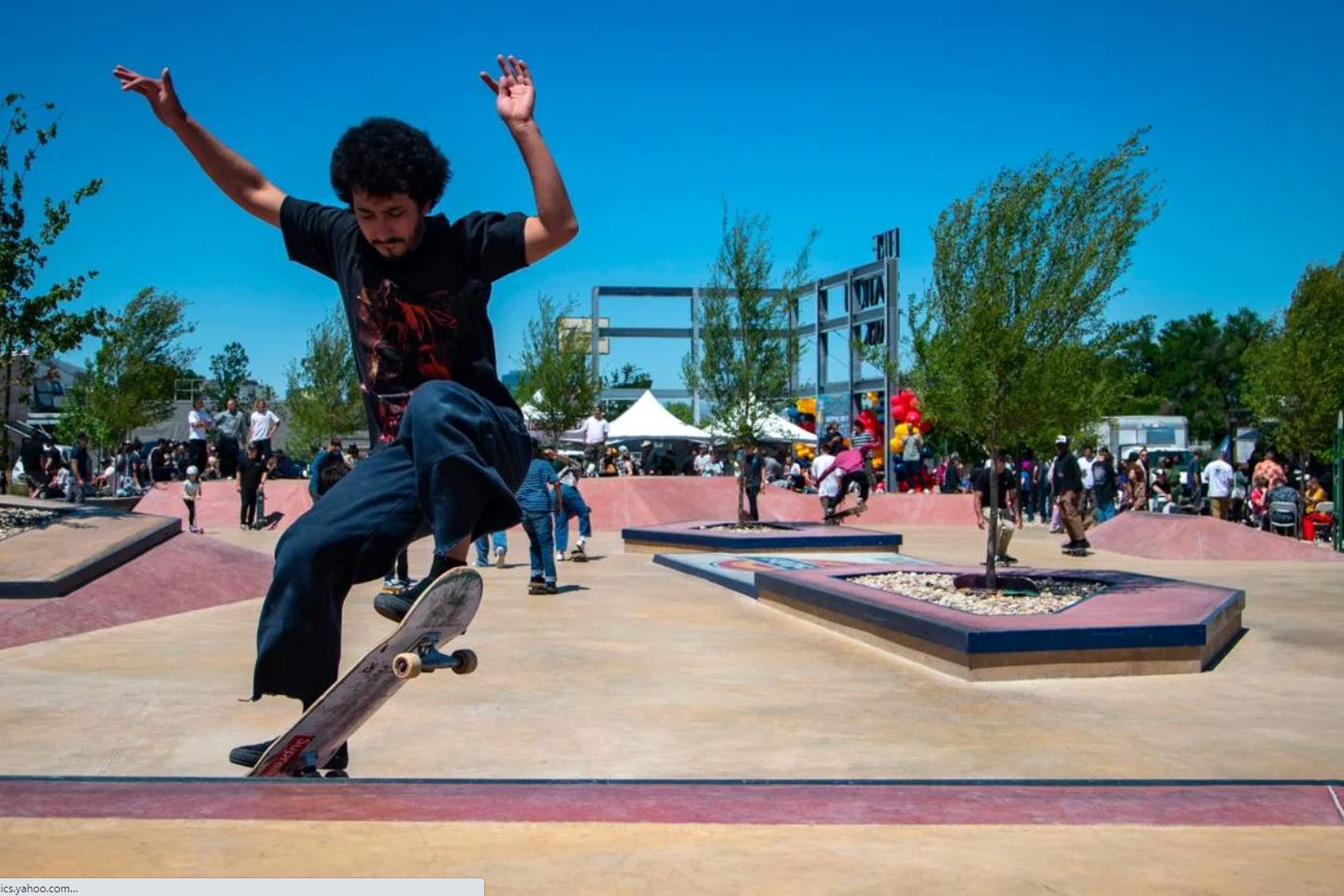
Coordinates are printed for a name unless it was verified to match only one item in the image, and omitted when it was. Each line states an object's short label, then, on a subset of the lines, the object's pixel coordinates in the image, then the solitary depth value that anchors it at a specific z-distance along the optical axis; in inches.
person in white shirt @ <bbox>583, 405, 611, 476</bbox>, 1064.8
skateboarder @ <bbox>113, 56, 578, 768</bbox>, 131.8
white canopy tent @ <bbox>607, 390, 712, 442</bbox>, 1328.7
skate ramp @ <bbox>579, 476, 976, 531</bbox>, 957.2
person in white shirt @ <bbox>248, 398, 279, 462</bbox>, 822.0
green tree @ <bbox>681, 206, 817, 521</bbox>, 883.4
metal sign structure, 1472.7
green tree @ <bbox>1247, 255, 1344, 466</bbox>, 855.7
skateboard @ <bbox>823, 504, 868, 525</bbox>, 866.1
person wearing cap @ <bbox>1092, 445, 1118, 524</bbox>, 908.0
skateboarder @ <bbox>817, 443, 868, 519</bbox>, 859.4
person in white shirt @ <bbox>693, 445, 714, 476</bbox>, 1314.0
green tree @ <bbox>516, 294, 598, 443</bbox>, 1547.7
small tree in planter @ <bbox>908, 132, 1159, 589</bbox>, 424.2
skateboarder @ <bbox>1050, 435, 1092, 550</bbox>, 671.1
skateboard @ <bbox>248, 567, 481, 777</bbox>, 129.6
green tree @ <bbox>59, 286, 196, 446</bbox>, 1294.3
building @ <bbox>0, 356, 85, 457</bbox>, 1533.0
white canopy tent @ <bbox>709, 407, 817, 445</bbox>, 902.3
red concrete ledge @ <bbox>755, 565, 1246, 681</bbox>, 298.2
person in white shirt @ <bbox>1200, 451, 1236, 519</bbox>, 867.3
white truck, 1732.3
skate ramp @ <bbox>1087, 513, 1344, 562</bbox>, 676.1
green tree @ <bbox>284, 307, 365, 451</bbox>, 1503.4
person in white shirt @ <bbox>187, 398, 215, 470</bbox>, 946.1
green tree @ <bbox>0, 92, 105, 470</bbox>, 461.4
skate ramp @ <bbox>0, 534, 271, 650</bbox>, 344.8
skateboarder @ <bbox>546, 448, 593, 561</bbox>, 537.6
